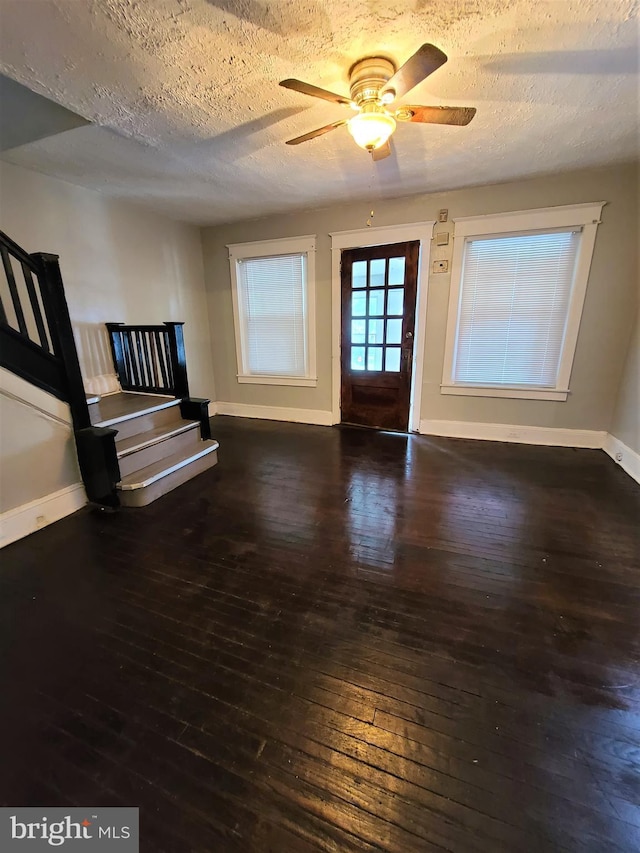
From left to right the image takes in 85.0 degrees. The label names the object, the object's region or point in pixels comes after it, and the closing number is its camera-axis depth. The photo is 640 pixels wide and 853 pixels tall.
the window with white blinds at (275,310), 4.44
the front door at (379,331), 4.02
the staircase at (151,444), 2.80
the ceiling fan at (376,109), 1.75
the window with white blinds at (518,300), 3.41
